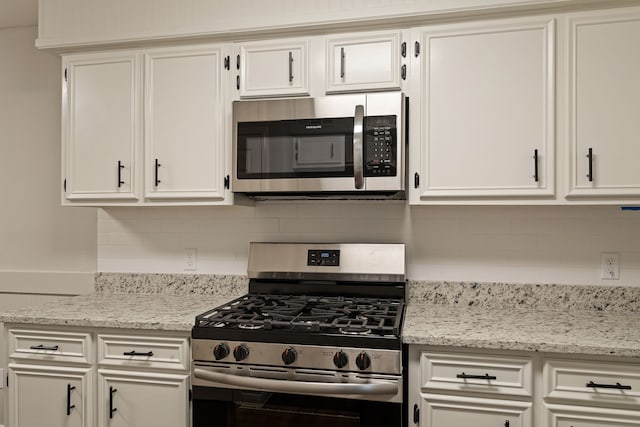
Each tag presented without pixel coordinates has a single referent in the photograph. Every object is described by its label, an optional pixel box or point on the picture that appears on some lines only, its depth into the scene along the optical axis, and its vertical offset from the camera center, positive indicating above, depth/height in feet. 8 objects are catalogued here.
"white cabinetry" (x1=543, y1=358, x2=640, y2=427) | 5.15 -2.00
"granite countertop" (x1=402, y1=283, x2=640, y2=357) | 5.29 -1.44
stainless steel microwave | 6.58 +0.95
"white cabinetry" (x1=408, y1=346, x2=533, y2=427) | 5.39 -2.07
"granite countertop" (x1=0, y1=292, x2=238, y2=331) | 6.33 -1.49
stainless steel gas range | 5.43 -1.85
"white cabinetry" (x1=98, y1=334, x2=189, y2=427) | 6.25 -2.29
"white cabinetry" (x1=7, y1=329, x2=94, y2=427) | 6.56 -2.37
